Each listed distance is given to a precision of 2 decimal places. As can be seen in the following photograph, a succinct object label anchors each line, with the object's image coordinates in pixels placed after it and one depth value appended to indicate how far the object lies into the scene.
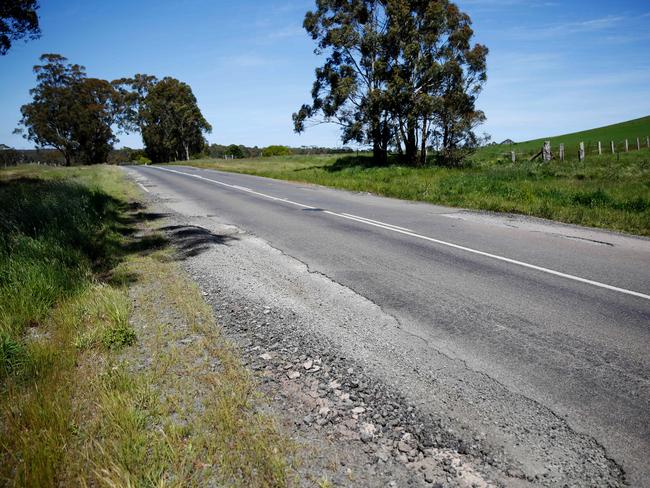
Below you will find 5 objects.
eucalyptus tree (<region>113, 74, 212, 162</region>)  70.44
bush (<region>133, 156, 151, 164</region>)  99.09
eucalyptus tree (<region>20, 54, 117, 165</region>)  61.12
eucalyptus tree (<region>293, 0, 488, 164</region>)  25.41
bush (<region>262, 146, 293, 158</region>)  94.19
